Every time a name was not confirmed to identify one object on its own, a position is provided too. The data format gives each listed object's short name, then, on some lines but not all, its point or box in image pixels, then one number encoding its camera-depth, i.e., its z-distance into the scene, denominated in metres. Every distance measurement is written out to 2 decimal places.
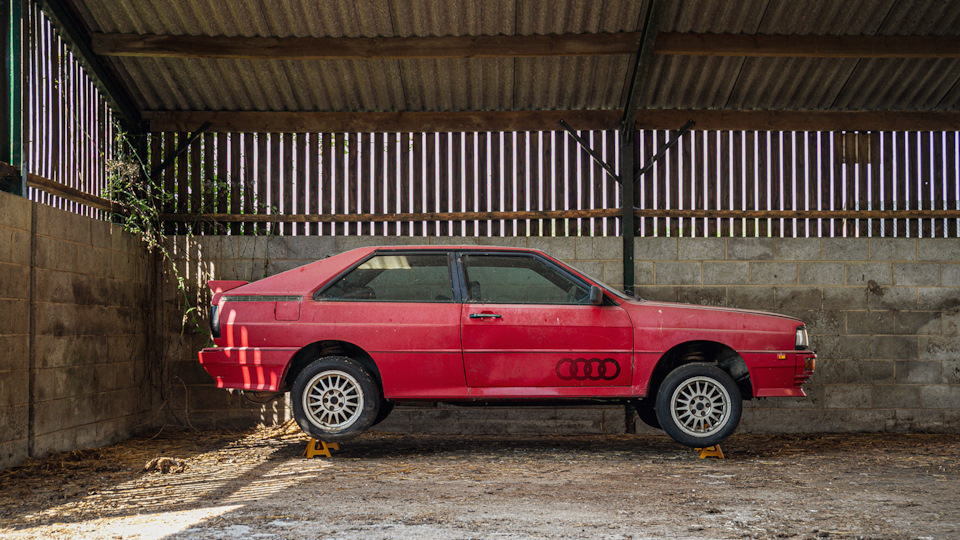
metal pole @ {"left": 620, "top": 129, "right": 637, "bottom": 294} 8.28
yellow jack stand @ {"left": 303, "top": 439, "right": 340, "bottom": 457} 6.25
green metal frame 6.21
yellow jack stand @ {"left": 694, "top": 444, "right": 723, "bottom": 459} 6.26
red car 6.06
